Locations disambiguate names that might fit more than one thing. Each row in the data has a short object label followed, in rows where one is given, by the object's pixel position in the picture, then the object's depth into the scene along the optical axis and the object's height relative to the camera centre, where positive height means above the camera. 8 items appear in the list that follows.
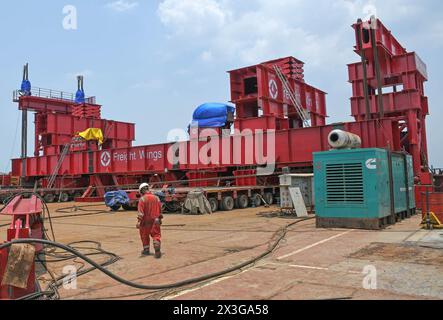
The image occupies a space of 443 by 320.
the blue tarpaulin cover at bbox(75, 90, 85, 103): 41.19 +9.18
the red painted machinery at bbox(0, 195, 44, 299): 4.09 -0.61
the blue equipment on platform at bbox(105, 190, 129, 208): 17.17 -0.67
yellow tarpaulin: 29.73 +3.77
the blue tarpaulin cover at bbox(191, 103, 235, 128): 23.77 +4.03
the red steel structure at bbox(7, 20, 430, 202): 16.91 +2.30
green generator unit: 9.35 -0.27
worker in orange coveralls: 7.05 -0.65
